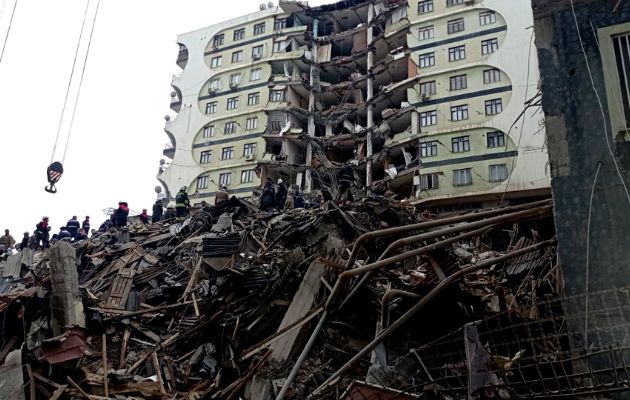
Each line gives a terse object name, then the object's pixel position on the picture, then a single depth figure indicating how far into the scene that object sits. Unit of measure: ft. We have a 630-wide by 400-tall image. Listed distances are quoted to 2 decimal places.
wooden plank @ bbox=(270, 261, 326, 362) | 27.02
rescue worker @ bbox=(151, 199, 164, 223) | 76.54
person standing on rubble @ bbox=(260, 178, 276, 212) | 62.54
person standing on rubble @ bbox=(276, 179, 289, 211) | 67.31
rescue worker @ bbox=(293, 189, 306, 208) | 70.00
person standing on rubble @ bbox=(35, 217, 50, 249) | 72.80
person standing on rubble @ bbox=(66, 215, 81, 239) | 73.48
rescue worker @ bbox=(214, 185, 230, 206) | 59.47
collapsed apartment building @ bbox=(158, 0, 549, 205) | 113.39
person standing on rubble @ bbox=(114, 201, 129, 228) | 71.92
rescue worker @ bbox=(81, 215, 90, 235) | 75.46
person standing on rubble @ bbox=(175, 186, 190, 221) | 69.00
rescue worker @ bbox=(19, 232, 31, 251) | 75.15
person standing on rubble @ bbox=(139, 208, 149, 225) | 79.82
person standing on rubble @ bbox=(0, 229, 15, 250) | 79.52
